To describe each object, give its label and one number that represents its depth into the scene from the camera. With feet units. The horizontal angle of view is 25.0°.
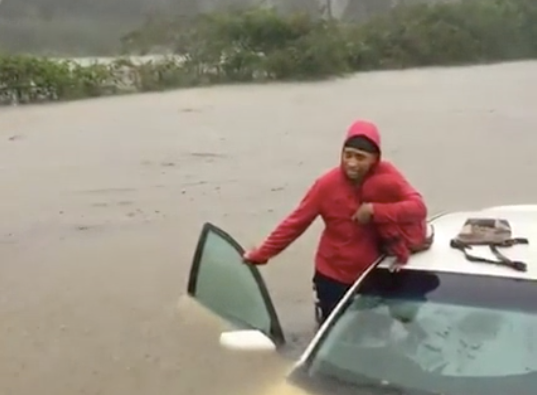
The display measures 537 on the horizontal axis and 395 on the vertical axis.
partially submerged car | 12.32
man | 15.44
